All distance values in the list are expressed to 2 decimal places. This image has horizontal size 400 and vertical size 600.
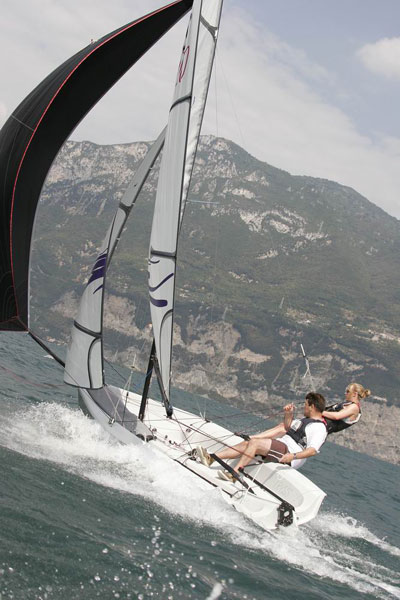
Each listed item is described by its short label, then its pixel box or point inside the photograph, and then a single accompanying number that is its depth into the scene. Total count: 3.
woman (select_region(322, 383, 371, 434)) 19.80
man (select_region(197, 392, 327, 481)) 18.44
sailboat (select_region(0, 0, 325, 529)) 18.25
